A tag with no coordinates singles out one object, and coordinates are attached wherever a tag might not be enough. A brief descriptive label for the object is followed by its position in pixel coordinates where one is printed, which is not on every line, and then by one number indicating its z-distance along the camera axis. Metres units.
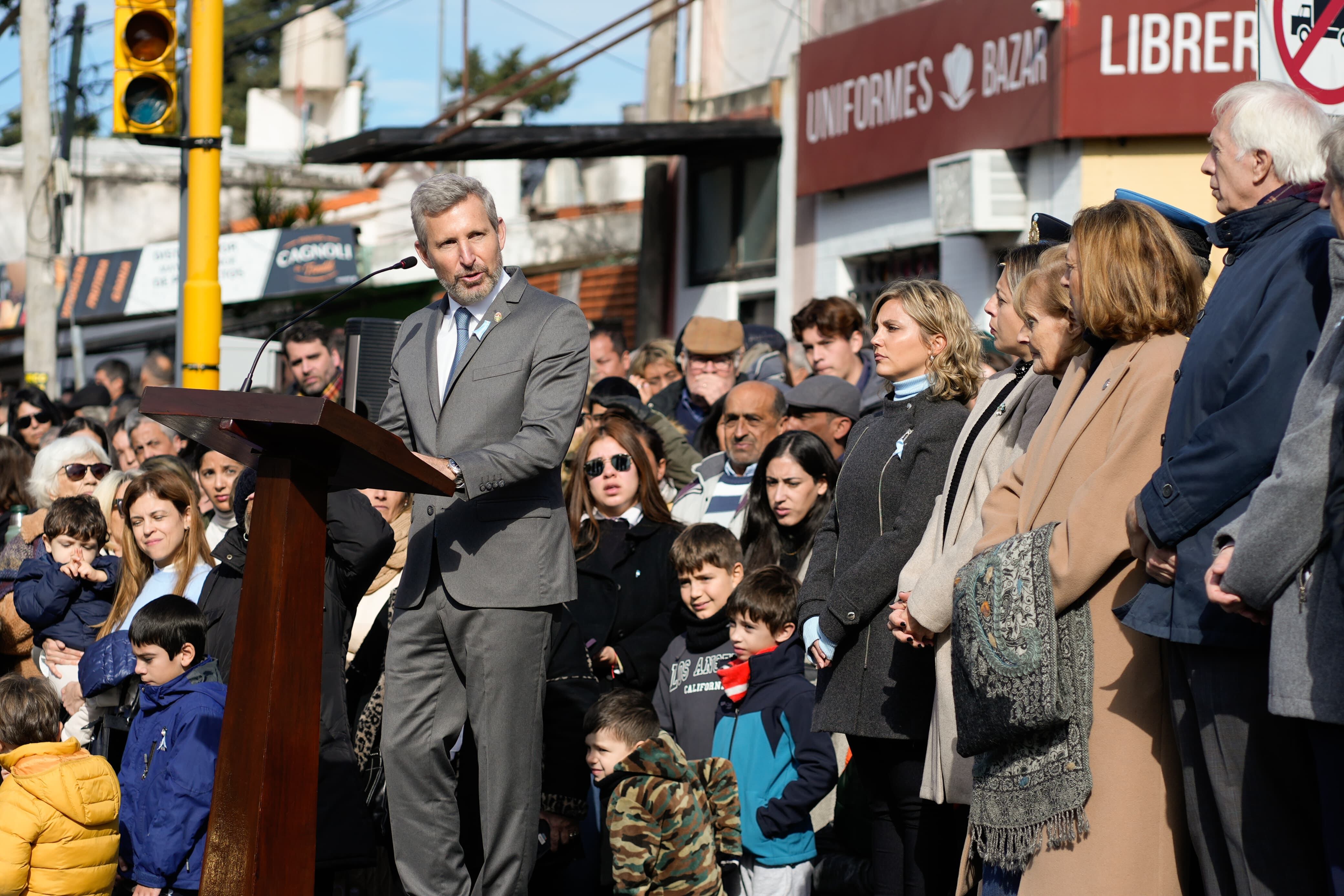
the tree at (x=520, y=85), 49.56
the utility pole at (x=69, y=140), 20.86
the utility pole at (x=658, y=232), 18.27
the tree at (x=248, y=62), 50.44
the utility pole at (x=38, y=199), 19.00
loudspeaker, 7.48
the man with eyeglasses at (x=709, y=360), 9.85
